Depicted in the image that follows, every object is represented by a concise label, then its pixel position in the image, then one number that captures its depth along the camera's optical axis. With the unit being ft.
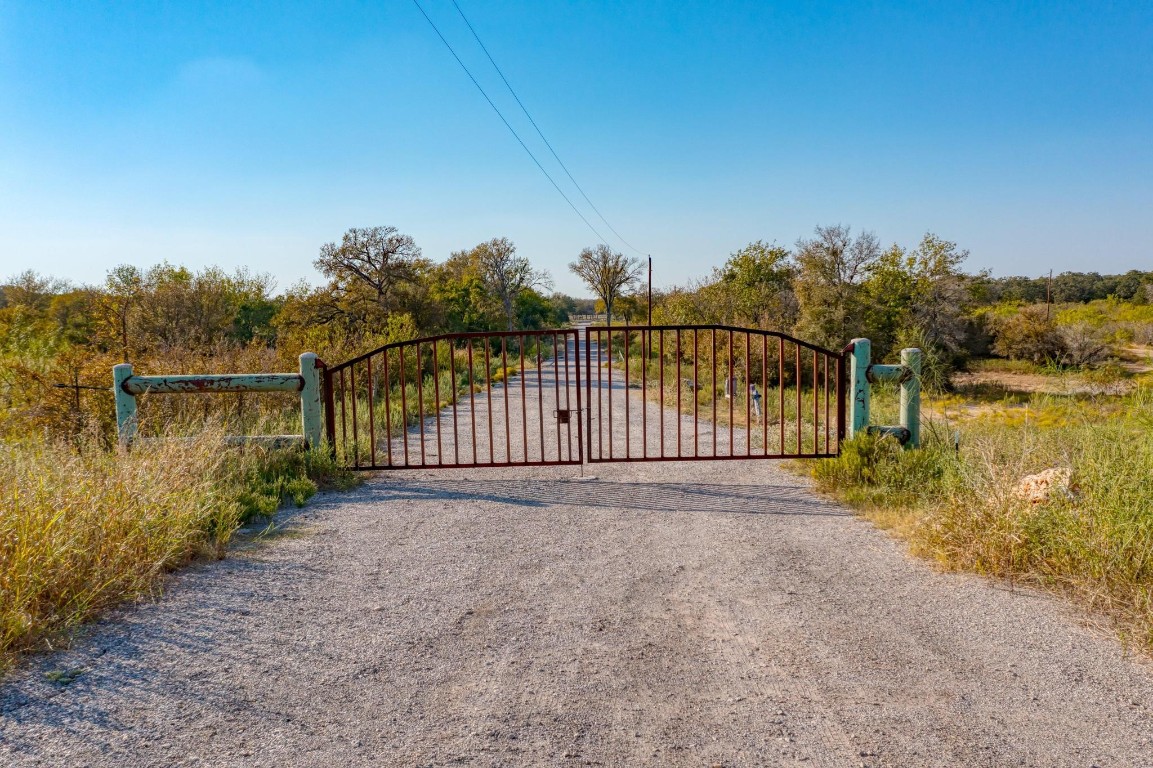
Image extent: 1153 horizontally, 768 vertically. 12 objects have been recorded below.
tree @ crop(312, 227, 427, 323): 99.14
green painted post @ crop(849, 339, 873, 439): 25.03
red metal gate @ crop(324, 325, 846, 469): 26.25
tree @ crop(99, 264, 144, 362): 71.97
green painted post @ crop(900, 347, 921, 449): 24.80
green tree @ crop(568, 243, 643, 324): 196.34
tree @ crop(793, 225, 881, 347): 82.89
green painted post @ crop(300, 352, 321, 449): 25.22
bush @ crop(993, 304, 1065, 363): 104.53
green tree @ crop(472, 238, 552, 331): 176.55
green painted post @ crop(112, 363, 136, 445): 24.70
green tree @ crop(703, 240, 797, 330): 106.01
